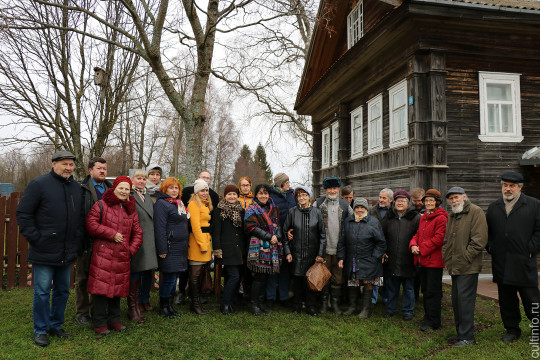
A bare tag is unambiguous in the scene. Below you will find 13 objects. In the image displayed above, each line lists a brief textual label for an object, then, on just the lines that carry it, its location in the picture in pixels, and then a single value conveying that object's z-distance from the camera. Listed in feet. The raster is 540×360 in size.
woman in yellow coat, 17.92
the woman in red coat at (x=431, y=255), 16.49
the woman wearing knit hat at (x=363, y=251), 18.16
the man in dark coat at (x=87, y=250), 16.12
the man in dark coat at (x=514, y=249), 14.44
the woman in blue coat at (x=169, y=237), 16.98
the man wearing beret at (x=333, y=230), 18.95
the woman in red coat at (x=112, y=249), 14.71
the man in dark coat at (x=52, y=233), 13.79
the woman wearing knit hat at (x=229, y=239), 18.13
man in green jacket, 14.76
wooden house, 27.37
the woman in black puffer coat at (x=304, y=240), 18.34
